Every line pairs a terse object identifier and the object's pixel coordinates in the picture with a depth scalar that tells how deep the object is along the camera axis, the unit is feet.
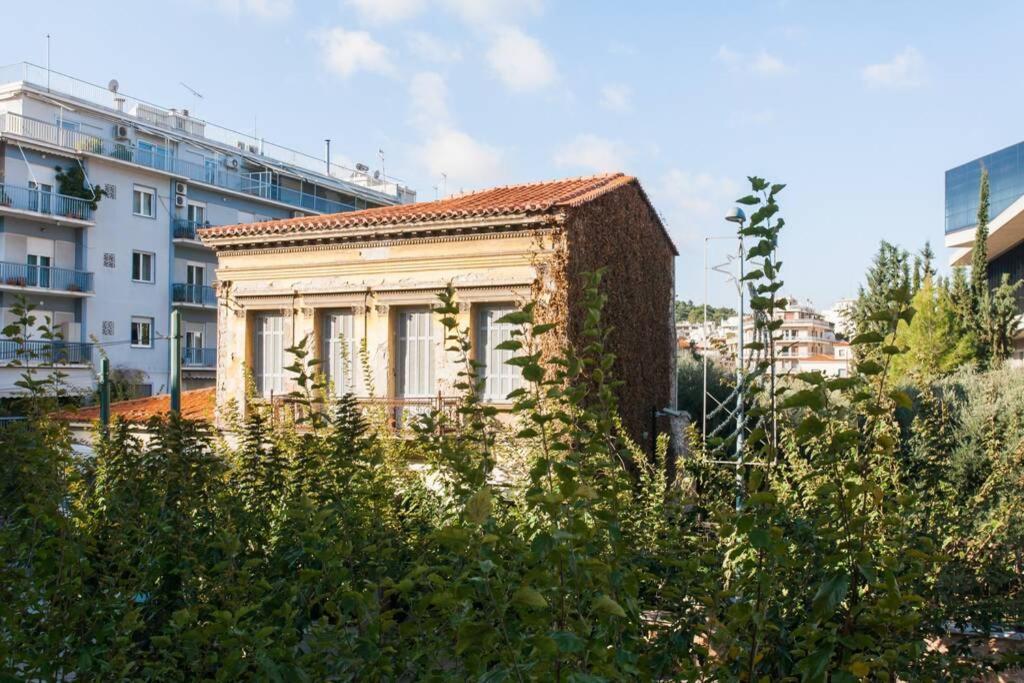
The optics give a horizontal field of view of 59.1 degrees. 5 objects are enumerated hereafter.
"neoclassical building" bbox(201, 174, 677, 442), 50.42
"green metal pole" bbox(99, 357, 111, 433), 40.19
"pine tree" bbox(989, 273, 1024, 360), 88.22
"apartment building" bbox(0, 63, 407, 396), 100.94
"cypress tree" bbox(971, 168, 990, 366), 89.10
